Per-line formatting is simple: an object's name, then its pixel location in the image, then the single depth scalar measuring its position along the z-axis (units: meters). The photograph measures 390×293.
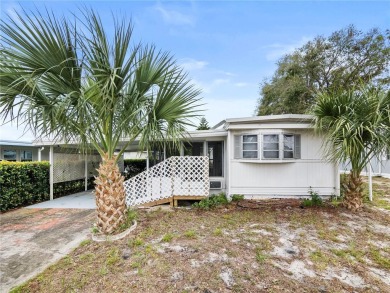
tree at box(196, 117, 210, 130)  21.55
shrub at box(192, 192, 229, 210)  7.32
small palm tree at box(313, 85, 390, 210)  5.70
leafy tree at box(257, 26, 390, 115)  13.42
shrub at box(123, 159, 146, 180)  15.90
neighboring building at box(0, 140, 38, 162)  13.68
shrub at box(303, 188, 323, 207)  7.25
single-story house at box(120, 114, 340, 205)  7.34
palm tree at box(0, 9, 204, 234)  3.56
